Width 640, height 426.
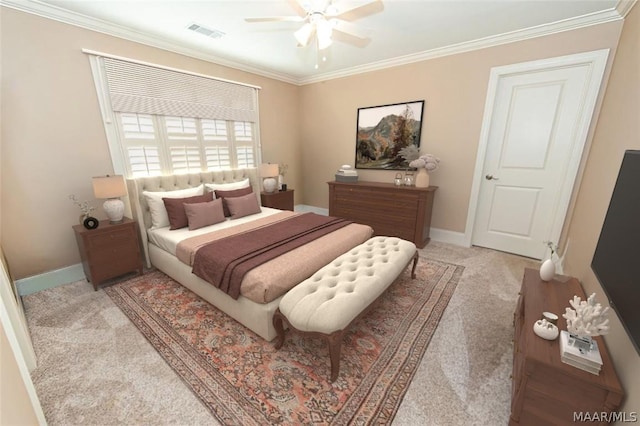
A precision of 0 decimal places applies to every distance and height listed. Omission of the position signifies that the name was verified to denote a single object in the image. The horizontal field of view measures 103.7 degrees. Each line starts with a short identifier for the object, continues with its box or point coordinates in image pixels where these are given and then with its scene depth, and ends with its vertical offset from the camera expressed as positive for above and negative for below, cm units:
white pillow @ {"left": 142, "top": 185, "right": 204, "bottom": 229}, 290 -68
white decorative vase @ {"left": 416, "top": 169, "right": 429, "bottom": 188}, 351 -39
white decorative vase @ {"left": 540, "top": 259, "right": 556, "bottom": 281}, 175 -81
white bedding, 260 -90
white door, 270 +5
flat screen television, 100 -44
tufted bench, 151 -95
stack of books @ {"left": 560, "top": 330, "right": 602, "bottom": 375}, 106 -85
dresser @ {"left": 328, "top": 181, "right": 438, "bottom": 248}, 347 -83
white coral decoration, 112 -75
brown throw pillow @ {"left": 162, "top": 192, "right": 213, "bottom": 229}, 285 -71
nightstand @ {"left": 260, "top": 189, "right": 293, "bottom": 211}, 419 -84
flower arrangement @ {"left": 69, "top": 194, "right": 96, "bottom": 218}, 256 -60
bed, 182 -91
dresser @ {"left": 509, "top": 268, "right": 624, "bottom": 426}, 104 -99
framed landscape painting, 374 +26
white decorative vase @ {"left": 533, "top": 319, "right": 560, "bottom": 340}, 123 -86
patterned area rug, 140 -140
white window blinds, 276 +69
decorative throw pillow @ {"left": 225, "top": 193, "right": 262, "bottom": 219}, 327 -73
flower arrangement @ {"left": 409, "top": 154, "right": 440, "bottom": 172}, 345 -16
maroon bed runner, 195 -87
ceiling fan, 181 +98
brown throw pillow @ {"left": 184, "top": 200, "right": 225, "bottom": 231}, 285 -74
